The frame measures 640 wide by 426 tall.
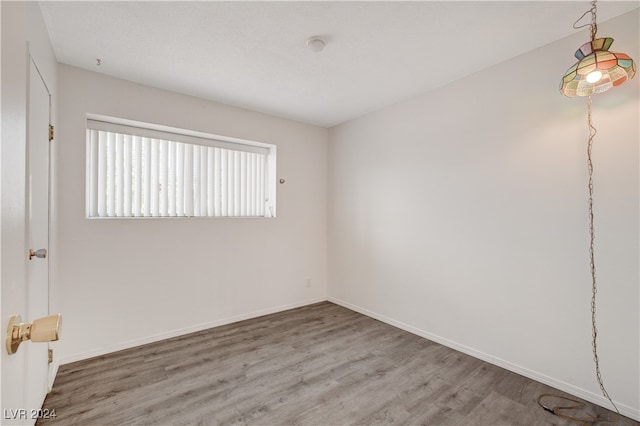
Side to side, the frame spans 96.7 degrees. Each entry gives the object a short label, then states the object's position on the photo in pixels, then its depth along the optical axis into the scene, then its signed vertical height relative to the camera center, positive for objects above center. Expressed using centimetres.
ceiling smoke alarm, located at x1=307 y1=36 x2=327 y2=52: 215 +131
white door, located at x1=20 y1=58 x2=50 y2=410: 163 -4
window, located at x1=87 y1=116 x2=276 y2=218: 277 +48
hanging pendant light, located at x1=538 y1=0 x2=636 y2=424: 170 +85
